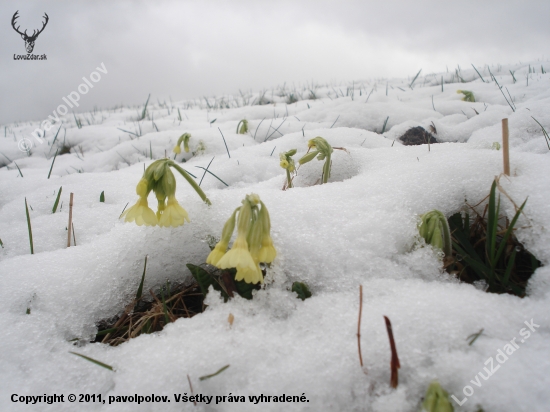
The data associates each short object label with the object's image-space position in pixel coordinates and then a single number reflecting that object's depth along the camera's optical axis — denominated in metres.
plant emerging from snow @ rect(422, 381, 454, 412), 0.15
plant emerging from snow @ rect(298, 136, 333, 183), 0.31
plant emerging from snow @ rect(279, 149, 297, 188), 0.31
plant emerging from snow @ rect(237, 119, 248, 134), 0.59
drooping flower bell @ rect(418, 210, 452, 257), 0.21
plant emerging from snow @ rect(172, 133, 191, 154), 0.51
